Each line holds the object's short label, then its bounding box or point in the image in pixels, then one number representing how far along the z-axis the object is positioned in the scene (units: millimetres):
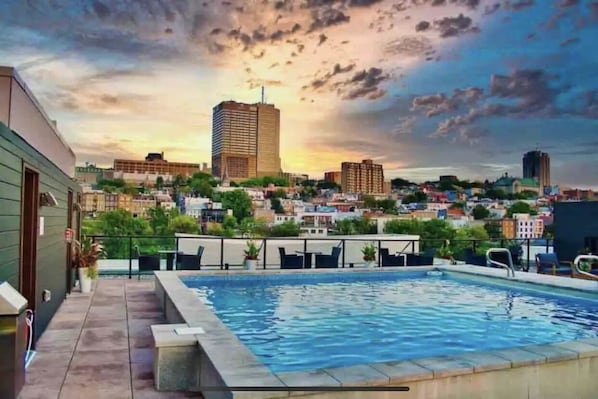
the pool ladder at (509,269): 8844
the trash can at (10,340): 3207
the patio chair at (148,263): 9926
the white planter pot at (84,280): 8680
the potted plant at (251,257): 10531
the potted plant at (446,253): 12352
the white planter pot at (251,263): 10516
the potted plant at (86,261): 8695
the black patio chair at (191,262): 9930
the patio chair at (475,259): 11835
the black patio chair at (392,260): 11609
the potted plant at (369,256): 11555
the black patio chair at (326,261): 10898
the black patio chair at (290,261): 10609
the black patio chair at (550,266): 11258
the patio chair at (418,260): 11469
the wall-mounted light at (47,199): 5523
